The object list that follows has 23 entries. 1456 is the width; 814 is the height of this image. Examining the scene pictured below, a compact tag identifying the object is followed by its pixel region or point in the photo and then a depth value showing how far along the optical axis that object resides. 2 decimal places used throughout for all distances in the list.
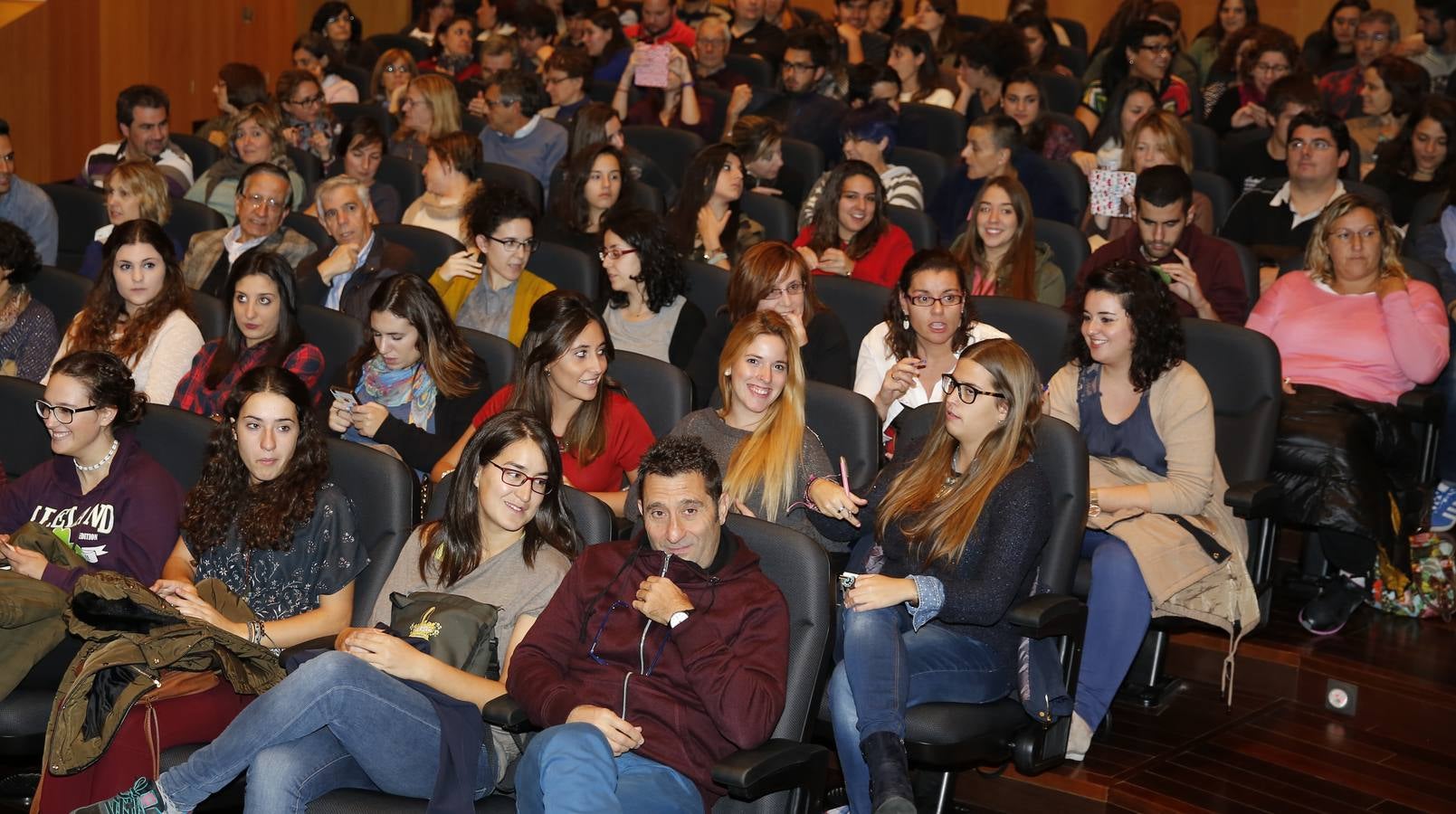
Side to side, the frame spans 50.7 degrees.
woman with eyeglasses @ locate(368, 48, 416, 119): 7.55
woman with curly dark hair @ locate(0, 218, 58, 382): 4.33
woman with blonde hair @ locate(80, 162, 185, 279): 5.20
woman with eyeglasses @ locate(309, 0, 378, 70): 8.78
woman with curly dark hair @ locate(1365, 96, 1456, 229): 5.38
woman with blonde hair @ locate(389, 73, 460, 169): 6.27
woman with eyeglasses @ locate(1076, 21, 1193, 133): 6.92
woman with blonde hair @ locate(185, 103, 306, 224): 5.96
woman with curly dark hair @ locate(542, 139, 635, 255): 5.12
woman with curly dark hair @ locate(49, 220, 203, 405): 4.12
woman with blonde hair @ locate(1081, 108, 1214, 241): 5.16
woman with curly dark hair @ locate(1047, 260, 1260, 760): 3.28
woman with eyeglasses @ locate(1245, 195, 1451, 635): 3.76
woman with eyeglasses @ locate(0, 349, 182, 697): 3.22
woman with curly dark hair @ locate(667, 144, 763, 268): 5.04
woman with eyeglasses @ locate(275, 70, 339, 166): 6.71
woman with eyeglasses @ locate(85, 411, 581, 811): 2.65
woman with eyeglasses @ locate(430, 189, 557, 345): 4.40
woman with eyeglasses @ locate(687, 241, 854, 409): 3.98
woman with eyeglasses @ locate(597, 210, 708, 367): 4.32
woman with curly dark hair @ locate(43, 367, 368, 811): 2.98
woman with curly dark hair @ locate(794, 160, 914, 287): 4.78
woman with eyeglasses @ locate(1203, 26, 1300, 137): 6.76
